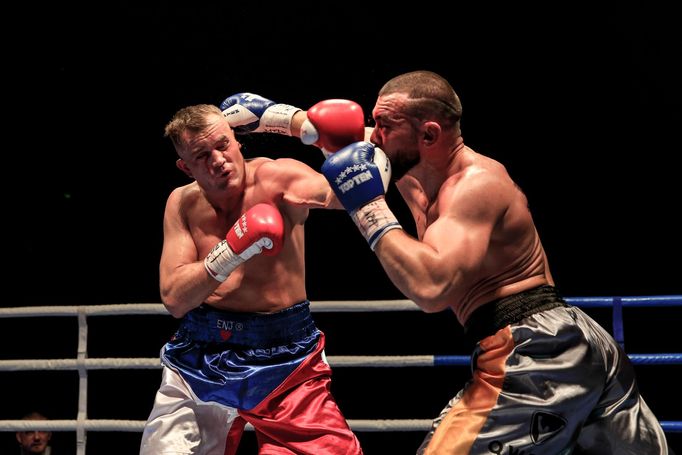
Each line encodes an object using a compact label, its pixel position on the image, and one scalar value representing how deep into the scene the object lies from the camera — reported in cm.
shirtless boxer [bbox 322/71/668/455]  319
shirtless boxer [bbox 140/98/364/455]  370
